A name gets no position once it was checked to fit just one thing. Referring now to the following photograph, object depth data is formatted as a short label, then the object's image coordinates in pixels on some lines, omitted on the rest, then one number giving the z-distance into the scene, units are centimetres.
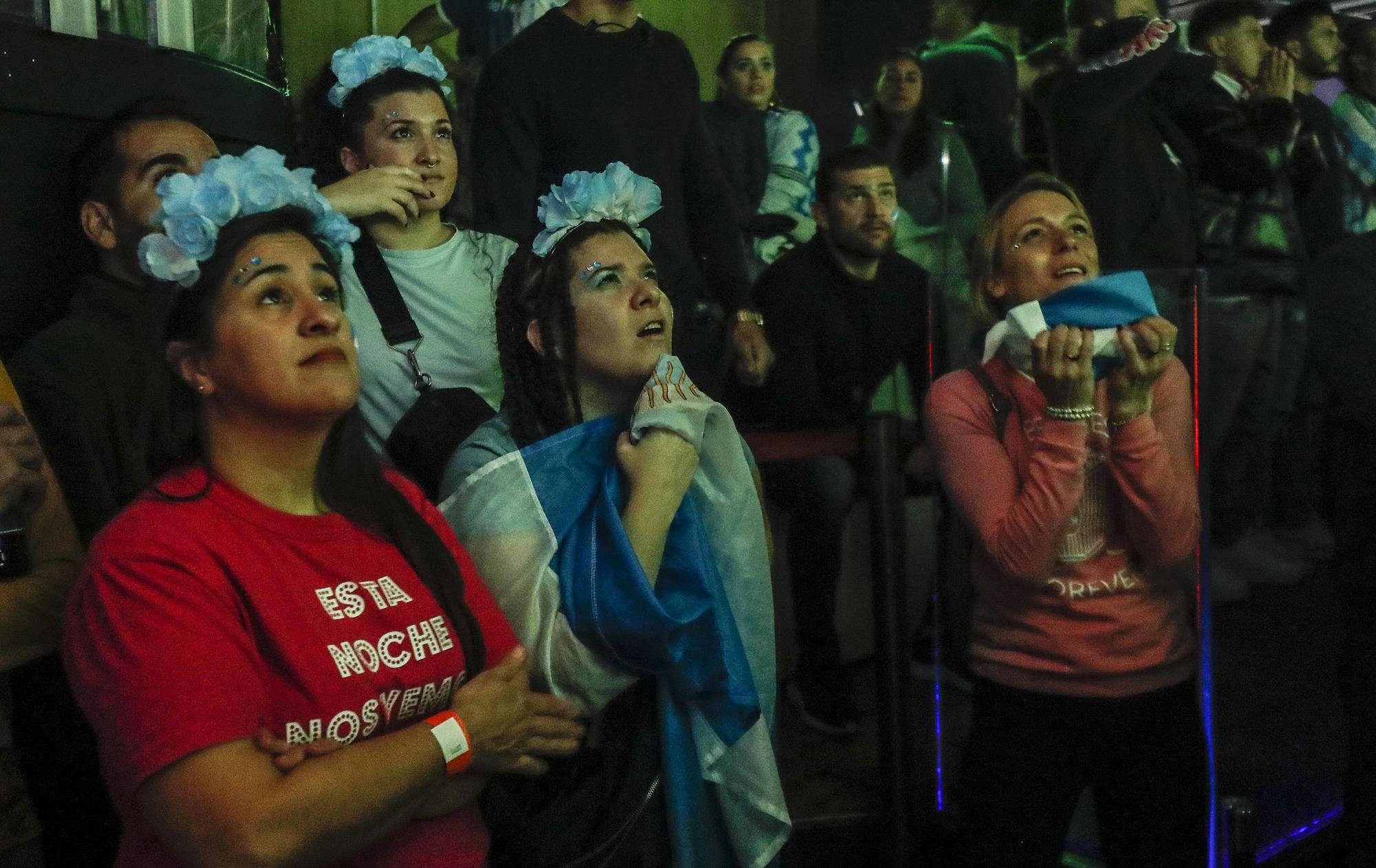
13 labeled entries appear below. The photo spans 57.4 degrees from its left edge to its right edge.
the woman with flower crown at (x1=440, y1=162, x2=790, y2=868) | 143
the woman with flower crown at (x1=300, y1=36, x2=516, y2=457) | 158
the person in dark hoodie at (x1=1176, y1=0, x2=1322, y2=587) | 244
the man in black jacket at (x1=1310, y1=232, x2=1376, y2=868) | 206
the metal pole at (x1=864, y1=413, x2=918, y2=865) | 187
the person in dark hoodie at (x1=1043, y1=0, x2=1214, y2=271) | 230
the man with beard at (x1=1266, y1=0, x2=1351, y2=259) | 257
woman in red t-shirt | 101
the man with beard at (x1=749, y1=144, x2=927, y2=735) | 233
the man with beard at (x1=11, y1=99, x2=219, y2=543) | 133
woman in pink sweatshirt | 165
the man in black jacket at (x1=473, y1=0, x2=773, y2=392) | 192
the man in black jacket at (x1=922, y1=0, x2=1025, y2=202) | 275
